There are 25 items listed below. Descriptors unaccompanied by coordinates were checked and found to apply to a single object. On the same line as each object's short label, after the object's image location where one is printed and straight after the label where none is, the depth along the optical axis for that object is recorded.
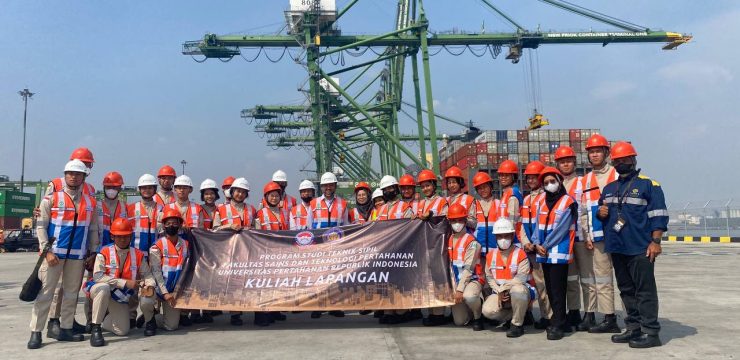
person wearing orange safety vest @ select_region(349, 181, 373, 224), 8.09
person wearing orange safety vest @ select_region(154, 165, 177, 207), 7.54
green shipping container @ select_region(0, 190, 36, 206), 41.19
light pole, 51.59
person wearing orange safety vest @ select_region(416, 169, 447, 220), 6.92
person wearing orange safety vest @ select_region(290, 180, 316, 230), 7.43
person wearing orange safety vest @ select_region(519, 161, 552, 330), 5.82
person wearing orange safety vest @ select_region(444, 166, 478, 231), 6.58
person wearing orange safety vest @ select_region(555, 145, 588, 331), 5.86
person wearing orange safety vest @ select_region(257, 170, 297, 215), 7.72
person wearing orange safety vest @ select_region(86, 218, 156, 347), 5.71
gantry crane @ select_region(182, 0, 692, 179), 28.72
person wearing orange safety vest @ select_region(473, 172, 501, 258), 6.28
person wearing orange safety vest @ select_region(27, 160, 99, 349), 5.66
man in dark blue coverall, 5.00
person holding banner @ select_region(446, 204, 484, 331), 5.84
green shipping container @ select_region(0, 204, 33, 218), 40.88
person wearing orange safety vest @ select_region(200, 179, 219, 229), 7.64
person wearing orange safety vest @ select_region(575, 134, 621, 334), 5.66
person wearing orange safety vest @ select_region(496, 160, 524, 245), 6.16
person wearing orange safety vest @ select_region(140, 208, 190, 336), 6.05
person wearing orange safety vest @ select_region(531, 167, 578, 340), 5.45
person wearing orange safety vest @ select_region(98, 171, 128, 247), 6.46
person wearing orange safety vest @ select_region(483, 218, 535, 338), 5.53
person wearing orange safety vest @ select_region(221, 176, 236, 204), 9.20
